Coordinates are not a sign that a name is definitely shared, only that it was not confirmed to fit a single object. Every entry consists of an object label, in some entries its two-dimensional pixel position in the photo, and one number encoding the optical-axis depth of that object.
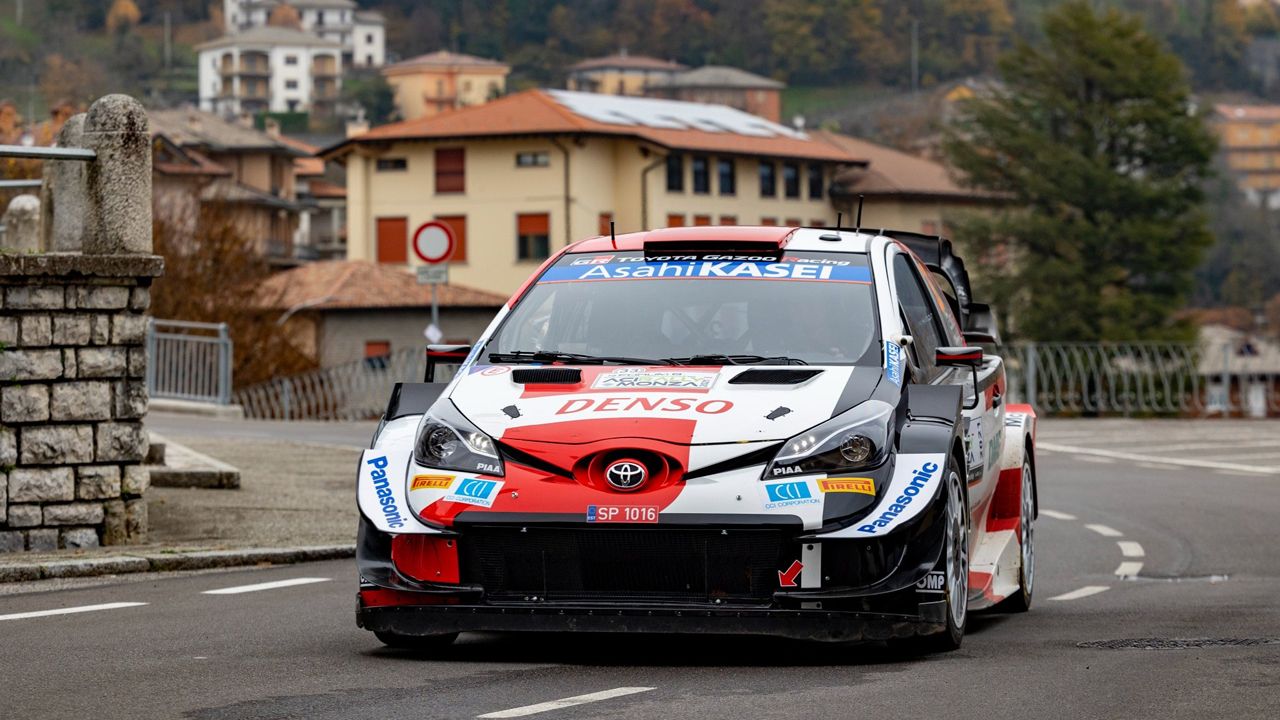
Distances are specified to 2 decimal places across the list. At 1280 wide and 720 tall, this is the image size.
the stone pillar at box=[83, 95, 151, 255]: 13.15
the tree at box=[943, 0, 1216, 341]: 81.19
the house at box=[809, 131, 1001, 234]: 109.88
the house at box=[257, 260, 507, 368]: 81.62
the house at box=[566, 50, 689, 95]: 193.38
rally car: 7.90
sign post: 30.59
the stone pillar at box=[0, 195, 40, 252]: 20.33
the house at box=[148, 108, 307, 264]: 109.88
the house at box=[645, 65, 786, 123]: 191.12
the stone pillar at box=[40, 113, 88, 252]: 13.38
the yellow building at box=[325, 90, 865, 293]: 91.44
